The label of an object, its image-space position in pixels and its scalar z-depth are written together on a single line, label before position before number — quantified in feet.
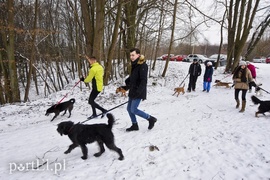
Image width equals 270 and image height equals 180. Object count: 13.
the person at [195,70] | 37.91
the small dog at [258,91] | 30.94
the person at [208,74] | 36.78
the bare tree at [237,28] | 49.91
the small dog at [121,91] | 35.99
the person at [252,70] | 33.71
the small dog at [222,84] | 40.34
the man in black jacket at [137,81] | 14.34
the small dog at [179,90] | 36.37
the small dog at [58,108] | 23.24
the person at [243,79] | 21.68
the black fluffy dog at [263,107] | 19.69
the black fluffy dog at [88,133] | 11.65
